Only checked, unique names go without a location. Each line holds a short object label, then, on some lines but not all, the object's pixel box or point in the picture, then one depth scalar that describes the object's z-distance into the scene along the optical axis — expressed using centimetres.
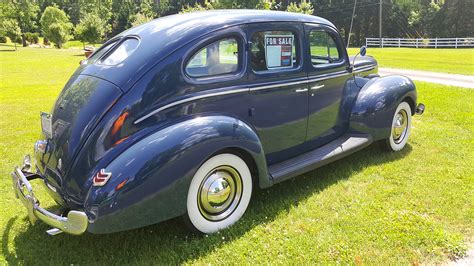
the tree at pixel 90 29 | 3922
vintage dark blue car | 288
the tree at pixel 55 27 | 4447
